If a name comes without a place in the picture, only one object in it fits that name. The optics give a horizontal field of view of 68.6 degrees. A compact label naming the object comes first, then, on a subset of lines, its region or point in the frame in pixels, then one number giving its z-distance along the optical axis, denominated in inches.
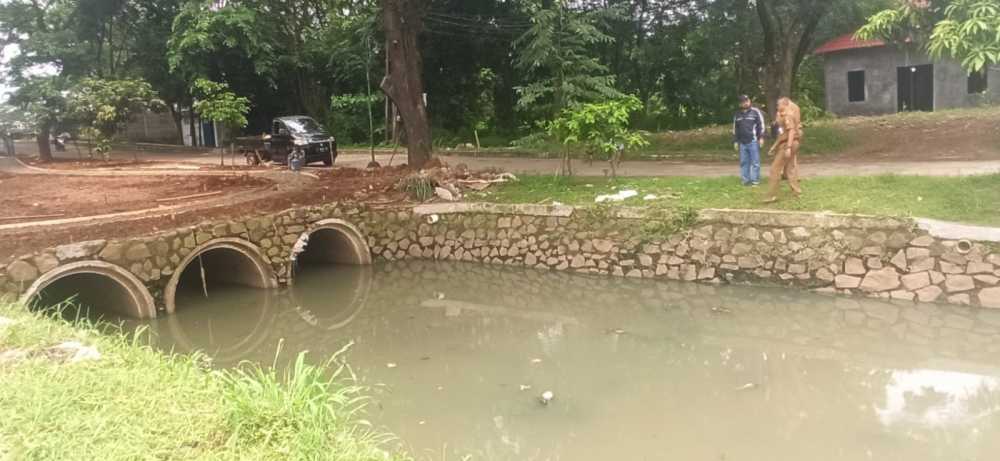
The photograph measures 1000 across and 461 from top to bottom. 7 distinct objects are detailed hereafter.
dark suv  720.1
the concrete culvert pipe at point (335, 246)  508.7
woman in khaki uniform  392.5
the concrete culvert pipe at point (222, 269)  426.4
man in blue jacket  435.2
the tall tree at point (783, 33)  614.2
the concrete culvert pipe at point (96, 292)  360.2
